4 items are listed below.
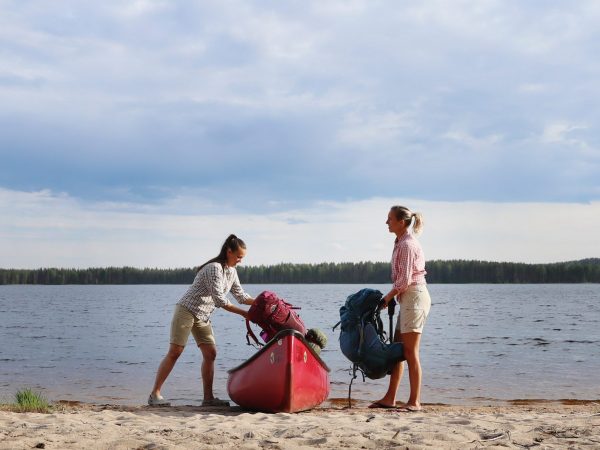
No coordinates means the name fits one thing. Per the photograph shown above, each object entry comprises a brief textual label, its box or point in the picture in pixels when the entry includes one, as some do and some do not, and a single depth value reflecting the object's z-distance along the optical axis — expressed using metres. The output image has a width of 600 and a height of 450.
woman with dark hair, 8.20
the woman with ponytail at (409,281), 7.61
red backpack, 8.21
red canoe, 7.72
